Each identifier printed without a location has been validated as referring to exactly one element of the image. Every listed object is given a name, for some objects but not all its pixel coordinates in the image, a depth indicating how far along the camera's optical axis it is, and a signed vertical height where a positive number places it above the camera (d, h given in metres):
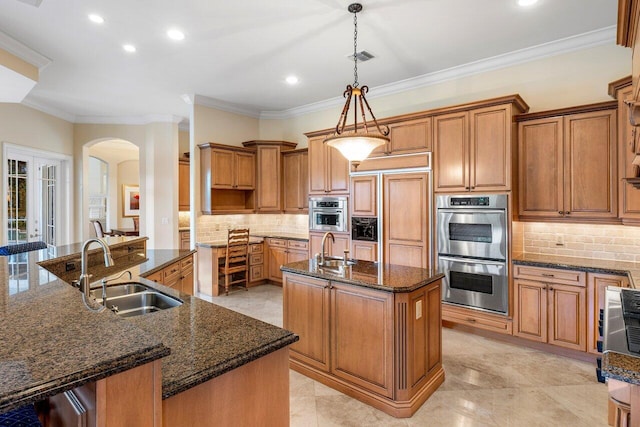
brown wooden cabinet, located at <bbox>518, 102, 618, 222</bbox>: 3.27 +0.47
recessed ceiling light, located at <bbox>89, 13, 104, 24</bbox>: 3.24 +1.85
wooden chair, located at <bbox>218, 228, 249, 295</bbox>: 5.41 -0.72
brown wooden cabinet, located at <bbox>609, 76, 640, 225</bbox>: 2.98 +0.41
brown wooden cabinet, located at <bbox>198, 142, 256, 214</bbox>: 5.64 +0.57
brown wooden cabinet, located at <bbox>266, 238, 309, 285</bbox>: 5.58 -0.69
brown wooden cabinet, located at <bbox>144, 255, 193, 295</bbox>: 3.00 -0.61
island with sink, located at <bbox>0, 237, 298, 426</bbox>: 0.77 -0.46
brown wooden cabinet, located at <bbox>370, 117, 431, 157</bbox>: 4.12 +0.90
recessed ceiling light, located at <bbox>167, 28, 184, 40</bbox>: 3.55 +1.87
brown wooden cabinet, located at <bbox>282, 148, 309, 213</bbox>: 5.92 +0.55
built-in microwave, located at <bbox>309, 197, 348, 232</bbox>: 4.87 -0.03
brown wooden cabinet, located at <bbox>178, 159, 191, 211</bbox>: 7.05 +0.57
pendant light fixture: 2.82 +0.59
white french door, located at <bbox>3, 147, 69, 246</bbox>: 5.51 +0.29
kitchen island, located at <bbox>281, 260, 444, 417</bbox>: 2.35 -0.88
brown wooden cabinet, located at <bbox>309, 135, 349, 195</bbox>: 4.85 +0.61
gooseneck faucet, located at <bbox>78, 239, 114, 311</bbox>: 1.78 -0.27
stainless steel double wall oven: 3.56 -0.42
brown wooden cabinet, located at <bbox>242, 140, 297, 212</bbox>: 6.16 +0.71
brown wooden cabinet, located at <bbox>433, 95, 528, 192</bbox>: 3.55 +0.70
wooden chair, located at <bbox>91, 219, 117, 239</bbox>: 8.02 -0.40
